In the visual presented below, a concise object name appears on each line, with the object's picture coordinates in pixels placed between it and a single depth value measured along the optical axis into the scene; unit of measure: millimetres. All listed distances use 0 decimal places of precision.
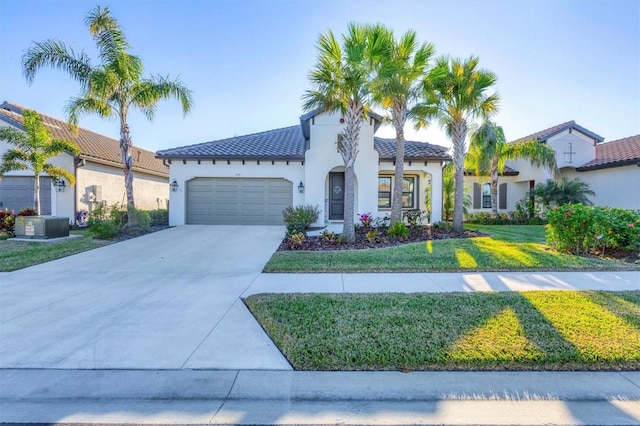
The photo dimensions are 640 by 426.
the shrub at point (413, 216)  13570
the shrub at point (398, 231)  10977
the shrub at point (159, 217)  14461
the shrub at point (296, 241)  9578
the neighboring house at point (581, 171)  15609
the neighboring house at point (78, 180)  14500
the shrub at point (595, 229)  7988
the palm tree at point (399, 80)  9523
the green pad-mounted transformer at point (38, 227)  11094
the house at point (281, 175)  14375
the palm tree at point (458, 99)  10883
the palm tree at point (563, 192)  16422
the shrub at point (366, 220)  12297
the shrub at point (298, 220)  11146
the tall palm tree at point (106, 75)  11062
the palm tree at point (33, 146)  11109
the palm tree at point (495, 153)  15812
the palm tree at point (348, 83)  9258
